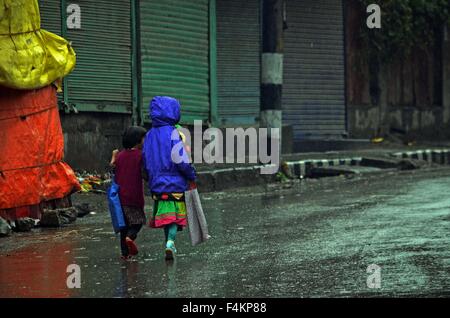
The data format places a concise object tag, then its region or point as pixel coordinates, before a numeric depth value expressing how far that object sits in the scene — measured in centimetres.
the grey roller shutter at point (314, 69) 2486
